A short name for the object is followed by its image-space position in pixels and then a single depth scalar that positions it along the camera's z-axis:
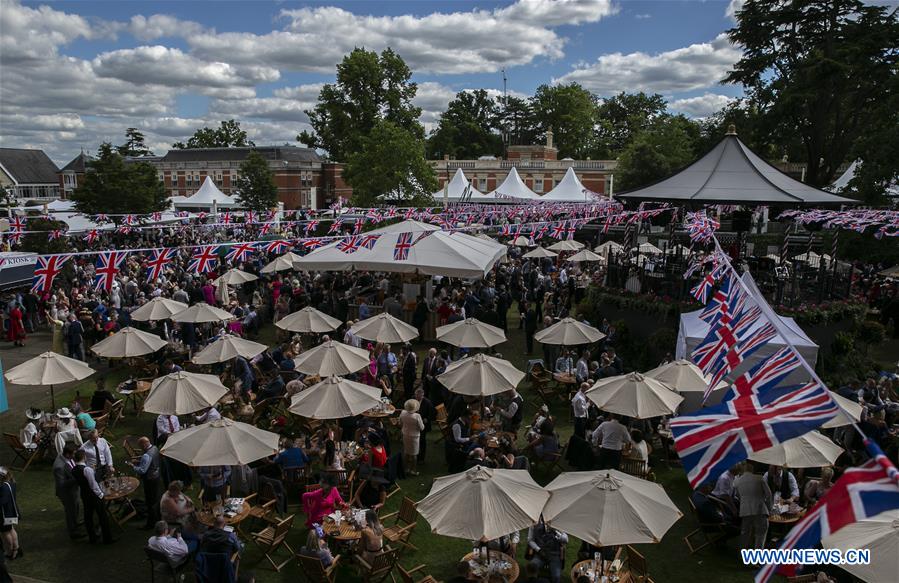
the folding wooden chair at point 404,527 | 8.16
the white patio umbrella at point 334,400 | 9.90
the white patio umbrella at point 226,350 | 12.78
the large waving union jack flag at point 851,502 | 4.08
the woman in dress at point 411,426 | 10.70
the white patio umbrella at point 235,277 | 19.69
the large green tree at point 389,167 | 43.81
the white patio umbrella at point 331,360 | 11.95
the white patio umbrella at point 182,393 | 10.09
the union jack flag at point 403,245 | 18.50
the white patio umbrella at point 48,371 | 10.98
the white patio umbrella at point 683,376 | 10.99
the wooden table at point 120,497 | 9.06
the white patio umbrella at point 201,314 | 15.18
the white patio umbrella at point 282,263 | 21.31
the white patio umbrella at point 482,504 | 6.68
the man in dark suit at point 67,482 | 8.54
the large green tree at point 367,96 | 55.56
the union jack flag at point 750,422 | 5.40
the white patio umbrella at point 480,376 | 11.02
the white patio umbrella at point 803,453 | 8.15
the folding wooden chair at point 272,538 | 8.15
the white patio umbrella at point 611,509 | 6.49
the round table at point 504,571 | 7.21
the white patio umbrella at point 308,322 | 14.90
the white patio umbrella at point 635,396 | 9.86
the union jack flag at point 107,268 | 13.66
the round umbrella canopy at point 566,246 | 27.40
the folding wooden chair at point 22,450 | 10.71
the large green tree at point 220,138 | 89.81
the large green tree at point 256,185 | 56.97
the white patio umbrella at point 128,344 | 12.87
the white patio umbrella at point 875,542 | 5.58
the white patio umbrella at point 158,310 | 15.25
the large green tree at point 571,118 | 82.00
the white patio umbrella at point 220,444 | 8.23
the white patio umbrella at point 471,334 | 13.52
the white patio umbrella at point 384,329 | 14.01
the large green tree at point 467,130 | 87.81
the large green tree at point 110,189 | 42.00
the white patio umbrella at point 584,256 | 24.84
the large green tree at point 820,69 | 33.88
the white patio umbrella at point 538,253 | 25.16
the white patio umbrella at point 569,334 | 13.73
